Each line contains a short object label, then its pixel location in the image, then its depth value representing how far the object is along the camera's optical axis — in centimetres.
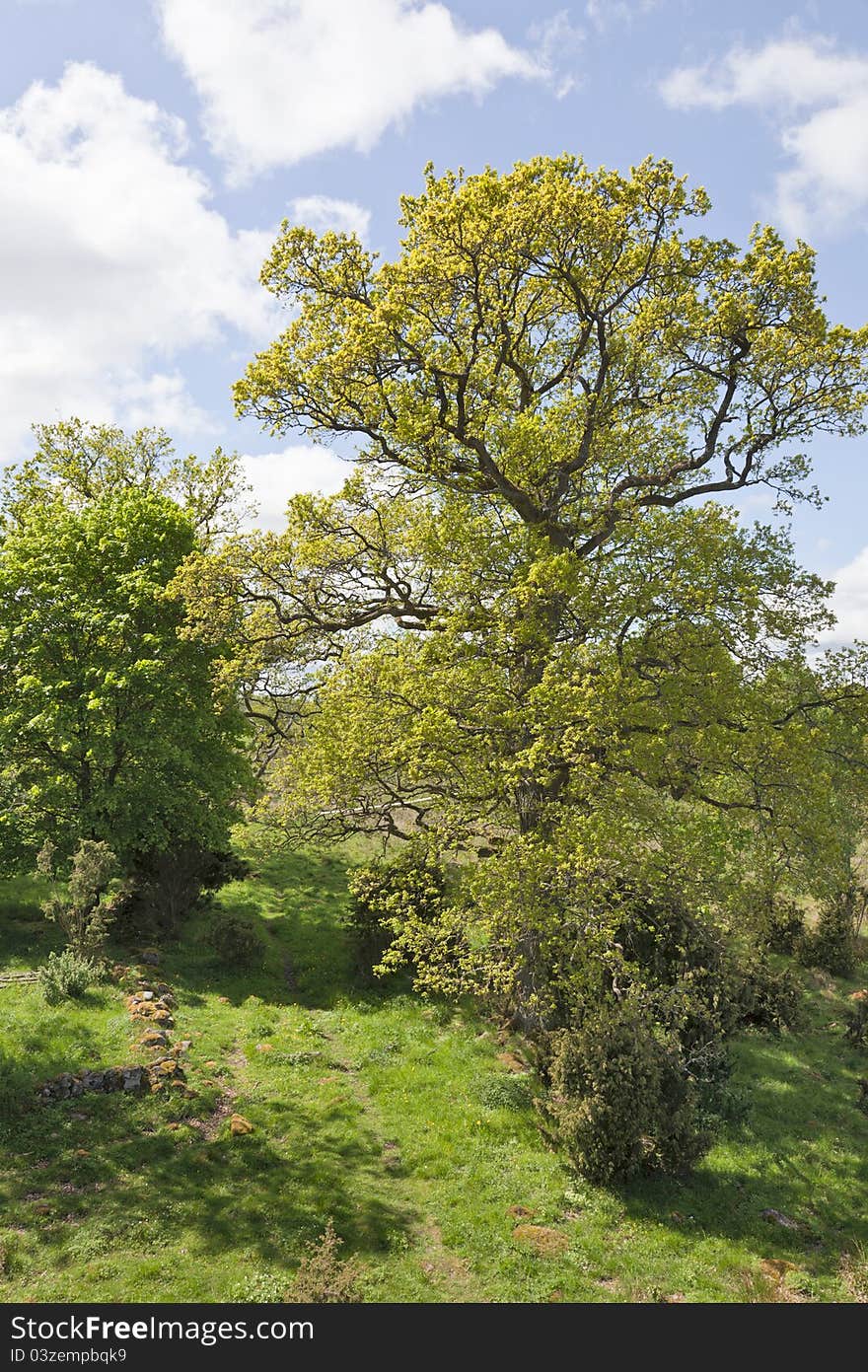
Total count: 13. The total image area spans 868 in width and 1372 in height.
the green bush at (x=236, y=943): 2439
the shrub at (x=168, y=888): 2534
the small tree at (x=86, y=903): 2067
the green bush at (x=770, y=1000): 2342
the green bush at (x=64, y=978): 1841
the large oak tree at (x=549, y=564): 1606
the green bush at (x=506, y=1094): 1667
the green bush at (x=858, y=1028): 2263
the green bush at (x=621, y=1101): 1394
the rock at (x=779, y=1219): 1362
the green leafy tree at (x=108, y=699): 2419
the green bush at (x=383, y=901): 1972
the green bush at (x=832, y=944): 2830
